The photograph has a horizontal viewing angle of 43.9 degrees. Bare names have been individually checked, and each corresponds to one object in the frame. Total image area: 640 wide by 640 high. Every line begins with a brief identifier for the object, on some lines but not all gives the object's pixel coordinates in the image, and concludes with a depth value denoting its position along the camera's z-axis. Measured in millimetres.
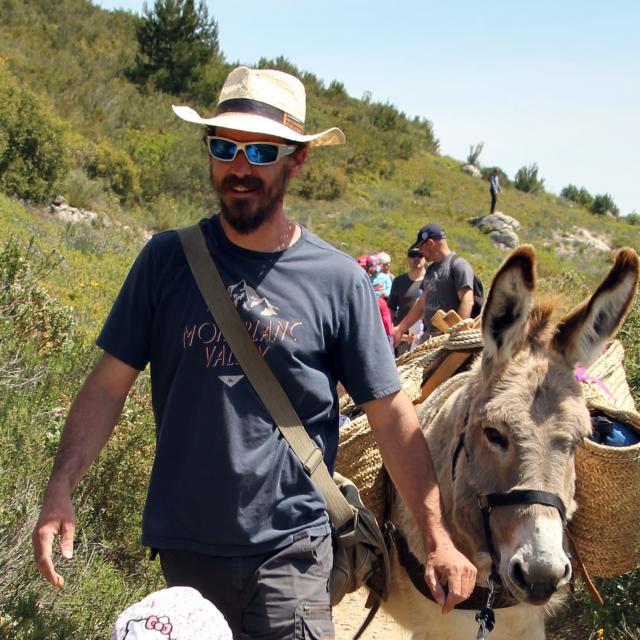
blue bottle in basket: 3189
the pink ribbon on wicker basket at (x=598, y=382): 3501
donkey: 2537
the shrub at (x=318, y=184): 33406
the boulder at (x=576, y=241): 38106
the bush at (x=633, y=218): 51884
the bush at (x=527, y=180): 52334
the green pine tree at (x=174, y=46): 33094
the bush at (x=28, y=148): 14695
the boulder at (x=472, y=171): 51406
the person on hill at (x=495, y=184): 35406
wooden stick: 3902
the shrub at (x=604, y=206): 52344
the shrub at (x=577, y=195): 55062
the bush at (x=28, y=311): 5637
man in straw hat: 2566
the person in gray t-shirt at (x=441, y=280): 7645
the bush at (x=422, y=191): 41625
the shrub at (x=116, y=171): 19578
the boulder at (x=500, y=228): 35344
